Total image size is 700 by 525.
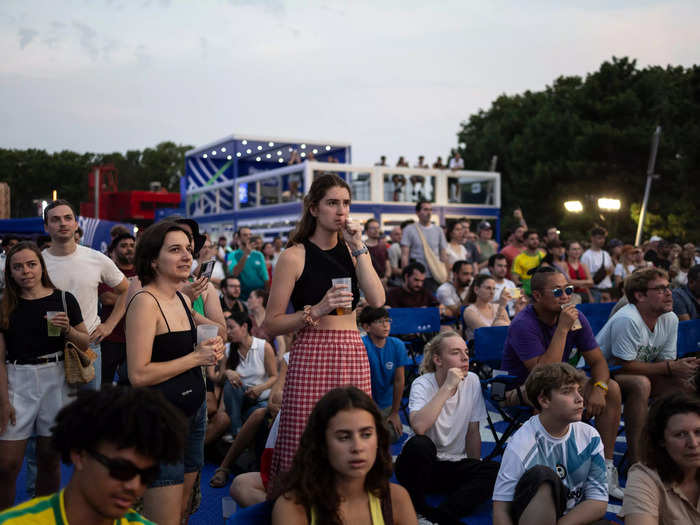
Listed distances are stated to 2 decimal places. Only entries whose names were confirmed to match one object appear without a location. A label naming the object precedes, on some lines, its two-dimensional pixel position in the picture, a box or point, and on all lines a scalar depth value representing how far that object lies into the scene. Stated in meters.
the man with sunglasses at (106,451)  1.53
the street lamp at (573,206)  18.51
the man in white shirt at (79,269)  4.17
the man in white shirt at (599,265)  10.30
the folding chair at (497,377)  4.63
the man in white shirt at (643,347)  4.72
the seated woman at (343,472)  2.22
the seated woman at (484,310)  7.22
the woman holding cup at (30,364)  3.36
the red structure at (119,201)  26.66
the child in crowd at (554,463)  3.12
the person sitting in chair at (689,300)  6.31
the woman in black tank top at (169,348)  2.49
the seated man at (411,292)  7.98
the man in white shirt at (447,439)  4.03
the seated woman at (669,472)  2.59
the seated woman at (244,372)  5.37
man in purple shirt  4.36
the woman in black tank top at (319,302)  2.69
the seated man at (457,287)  8.41
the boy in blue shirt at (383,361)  5.41
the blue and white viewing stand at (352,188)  19.25
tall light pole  14.88
